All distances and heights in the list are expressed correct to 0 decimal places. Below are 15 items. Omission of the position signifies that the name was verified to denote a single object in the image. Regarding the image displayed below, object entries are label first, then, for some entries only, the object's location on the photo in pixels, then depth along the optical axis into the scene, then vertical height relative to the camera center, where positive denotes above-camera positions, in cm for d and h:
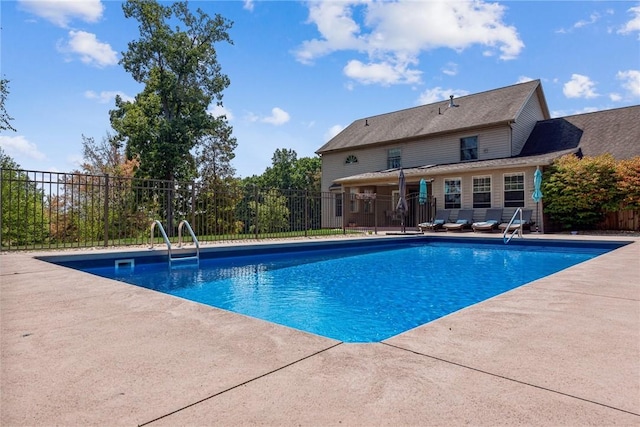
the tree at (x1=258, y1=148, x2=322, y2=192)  3766 +515
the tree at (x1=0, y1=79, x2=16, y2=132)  1414 +452
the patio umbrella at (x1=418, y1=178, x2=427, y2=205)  1529 +125
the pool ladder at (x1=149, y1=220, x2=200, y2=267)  757 -76
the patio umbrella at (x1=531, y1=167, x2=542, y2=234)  1296 +118
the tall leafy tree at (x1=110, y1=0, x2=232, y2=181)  1755 +718
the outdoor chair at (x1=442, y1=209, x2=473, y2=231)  1518 -12
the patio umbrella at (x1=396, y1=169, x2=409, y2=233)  1448 +59
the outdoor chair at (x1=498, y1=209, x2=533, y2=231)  1382 -9
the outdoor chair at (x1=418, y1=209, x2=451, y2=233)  1590 -12
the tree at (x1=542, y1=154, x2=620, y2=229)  1288 +103
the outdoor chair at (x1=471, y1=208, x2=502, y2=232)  1418 -9
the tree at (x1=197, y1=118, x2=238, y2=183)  2402 +439
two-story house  1509 +349
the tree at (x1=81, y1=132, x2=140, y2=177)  2297 +431
